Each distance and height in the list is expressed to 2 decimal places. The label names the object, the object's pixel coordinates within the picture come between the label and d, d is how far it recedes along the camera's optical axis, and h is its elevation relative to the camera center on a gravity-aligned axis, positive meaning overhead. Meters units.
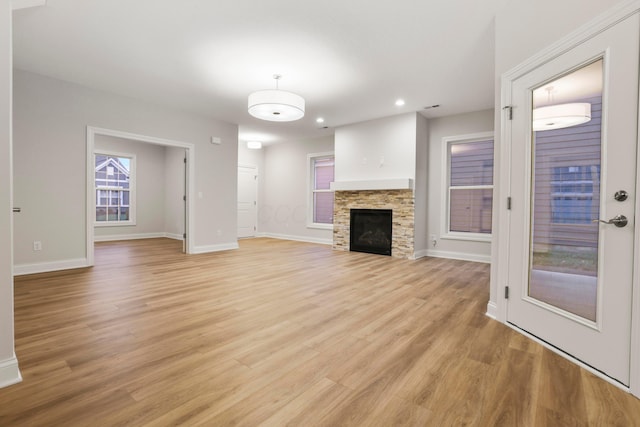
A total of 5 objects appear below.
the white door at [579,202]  1.70 +0.07
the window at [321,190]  7.89 +0.49
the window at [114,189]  7.88 +0.45
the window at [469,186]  5.62 +0.47
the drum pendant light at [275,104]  3.82 +1.32
